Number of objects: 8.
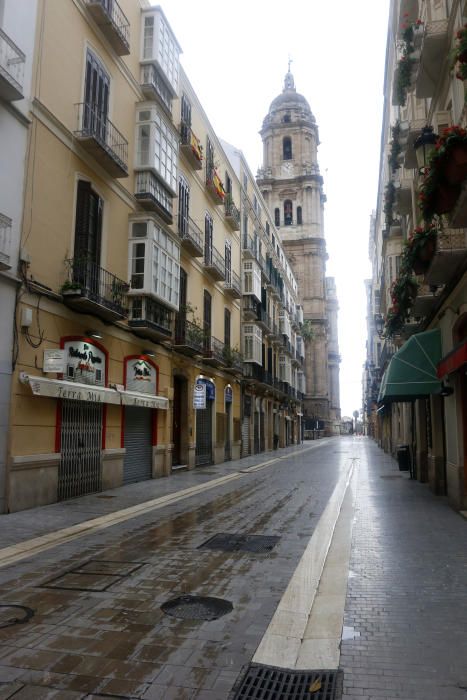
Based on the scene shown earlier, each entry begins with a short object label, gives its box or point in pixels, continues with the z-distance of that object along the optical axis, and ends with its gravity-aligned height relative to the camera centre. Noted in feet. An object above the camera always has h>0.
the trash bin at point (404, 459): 63.82 -4.24
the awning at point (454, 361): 29.73 +3.77
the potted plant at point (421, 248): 33.47 +11.06
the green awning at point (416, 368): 39.73 +4.09
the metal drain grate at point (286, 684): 11.59 -5.84
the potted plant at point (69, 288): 39.32 +9.68
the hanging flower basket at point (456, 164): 25.79 +12.53
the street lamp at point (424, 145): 33.36 +17.33
